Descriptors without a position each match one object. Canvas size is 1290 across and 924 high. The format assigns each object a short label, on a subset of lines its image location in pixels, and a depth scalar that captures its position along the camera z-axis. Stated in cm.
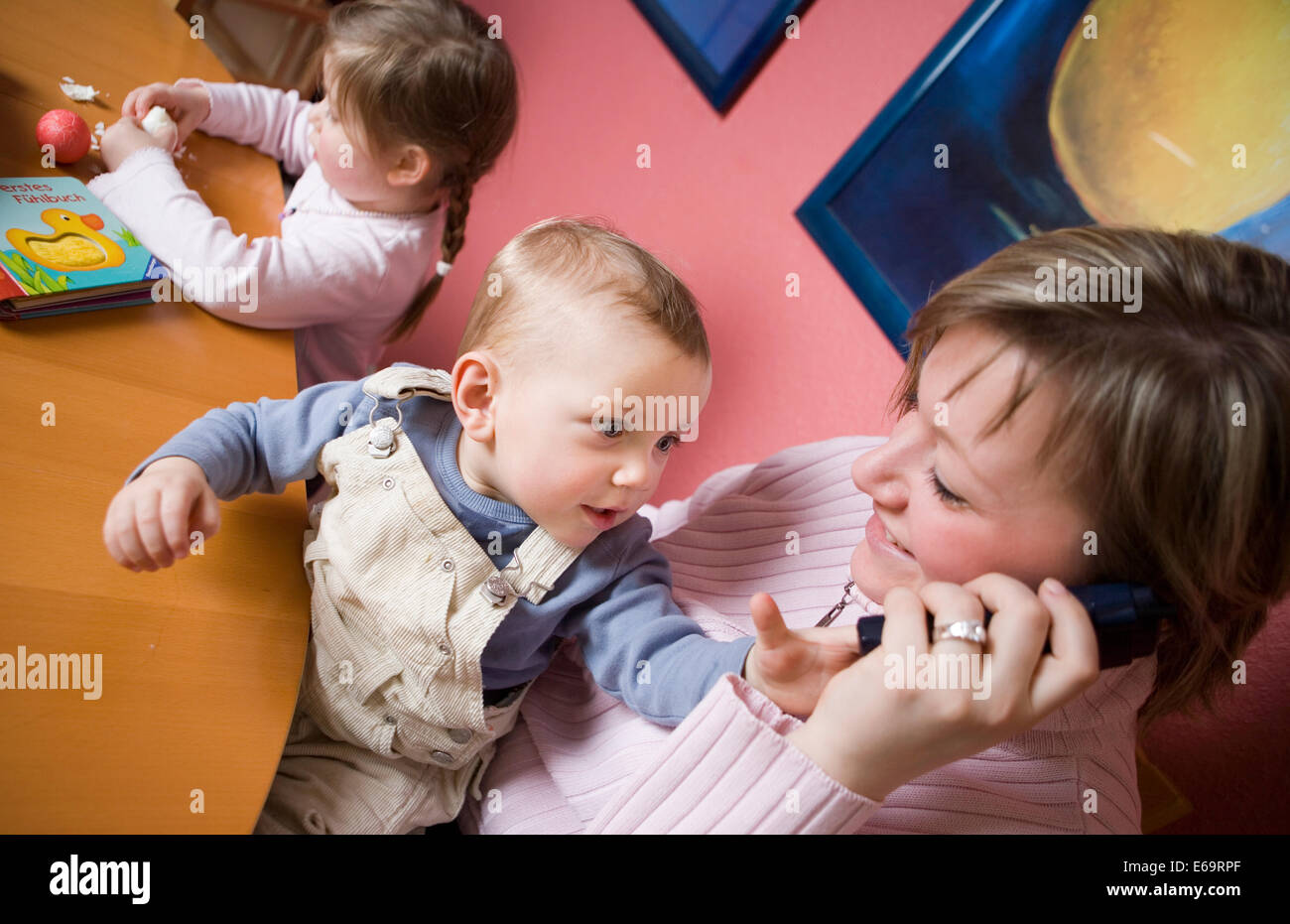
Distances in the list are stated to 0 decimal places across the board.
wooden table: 78
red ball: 124
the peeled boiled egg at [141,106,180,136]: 138
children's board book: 104
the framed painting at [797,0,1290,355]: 122
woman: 77
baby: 95
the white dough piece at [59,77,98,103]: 134
